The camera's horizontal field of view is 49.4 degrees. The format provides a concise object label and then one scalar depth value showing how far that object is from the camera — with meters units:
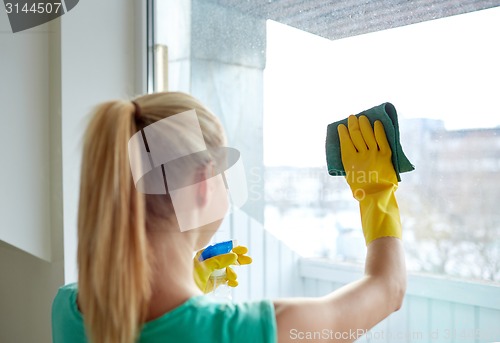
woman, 0.70
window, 1.01
